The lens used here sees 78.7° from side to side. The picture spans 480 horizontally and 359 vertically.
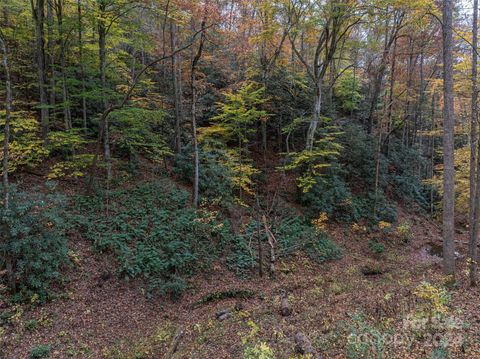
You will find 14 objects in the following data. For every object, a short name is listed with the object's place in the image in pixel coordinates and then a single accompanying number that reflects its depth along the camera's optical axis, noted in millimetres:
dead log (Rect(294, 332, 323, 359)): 4934
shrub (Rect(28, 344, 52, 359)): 5891
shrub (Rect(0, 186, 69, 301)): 6895
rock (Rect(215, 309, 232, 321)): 7638
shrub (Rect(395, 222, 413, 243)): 14758
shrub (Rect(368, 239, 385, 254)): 13227
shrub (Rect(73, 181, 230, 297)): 9008
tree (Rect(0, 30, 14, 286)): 6922
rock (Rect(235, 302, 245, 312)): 7965
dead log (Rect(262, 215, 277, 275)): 10508
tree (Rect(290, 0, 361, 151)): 13609
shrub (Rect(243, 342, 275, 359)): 3706
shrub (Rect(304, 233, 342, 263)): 12117
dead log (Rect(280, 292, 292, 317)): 7351
